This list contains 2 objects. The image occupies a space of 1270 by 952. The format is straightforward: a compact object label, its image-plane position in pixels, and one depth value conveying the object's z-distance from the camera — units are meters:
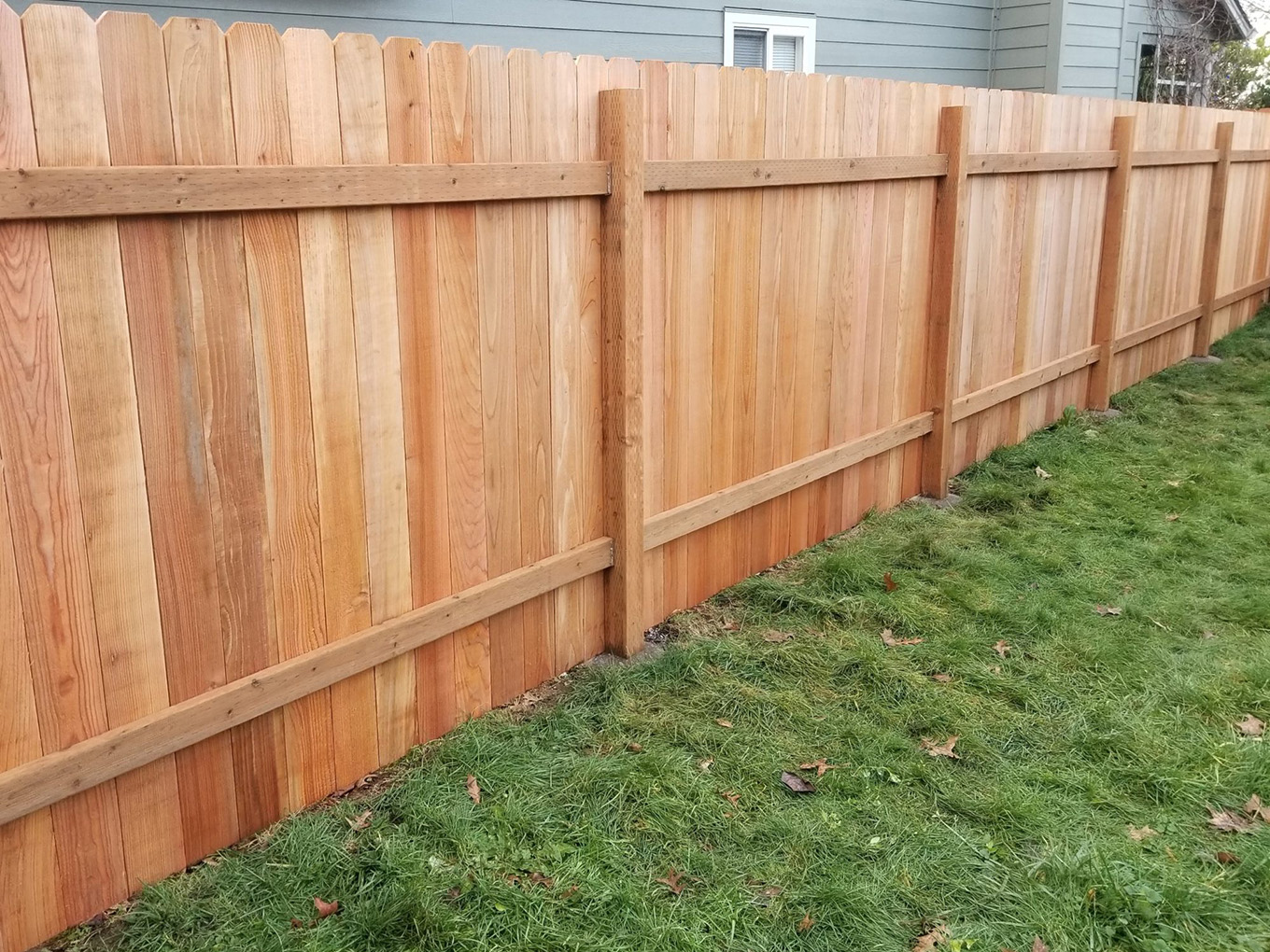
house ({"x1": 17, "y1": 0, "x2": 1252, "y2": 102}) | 7.22
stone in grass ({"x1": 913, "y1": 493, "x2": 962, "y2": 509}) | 6.02
